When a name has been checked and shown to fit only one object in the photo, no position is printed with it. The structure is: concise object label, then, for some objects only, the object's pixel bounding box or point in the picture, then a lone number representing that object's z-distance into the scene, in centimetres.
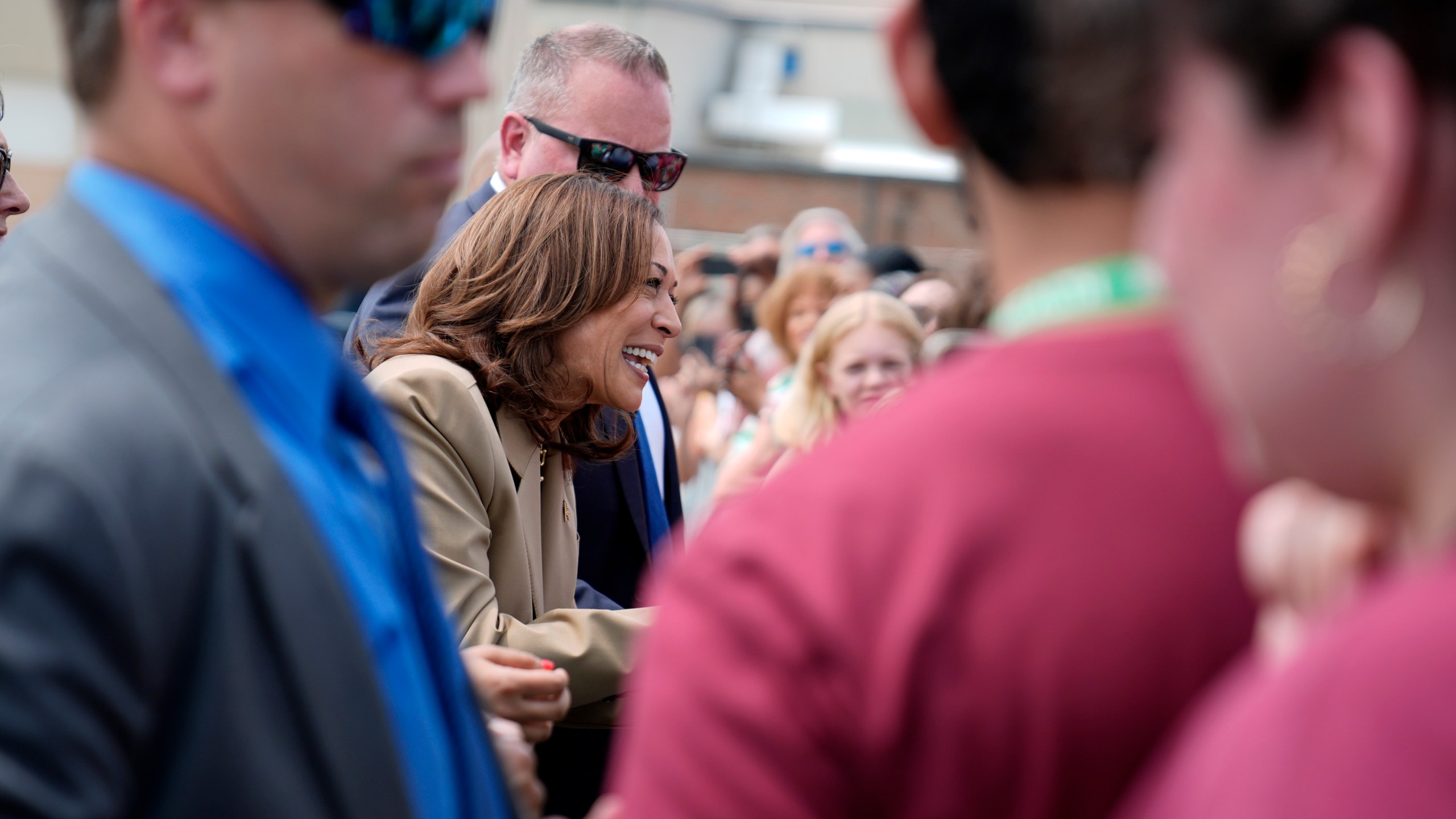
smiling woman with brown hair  255
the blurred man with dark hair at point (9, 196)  342
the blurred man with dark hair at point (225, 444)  96
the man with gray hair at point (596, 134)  345
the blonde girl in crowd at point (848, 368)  458
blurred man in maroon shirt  98
